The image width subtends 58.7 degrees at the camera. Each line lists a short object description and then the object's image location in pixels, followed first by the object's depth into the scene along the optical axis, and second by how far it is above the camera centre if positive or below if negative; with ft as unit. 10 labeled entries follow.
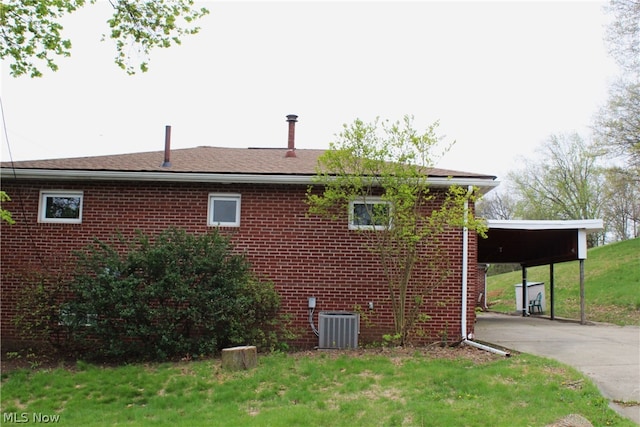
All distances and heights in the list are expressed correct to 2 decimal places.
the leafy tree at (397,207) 30.55 +2.90
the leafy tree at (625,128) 89.76 +22.27
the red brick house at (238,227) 34.55 +1.49
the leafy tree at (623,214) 132.16 +13.98
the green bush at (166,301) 30.35 -2.76
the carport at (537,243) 42.83 +1.92
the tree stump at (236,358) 27.58 -5.15
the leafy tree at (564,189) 144.46 +19.80
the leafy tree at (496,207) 189.16 +18.48
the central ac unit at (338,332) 32.58 -4.35
